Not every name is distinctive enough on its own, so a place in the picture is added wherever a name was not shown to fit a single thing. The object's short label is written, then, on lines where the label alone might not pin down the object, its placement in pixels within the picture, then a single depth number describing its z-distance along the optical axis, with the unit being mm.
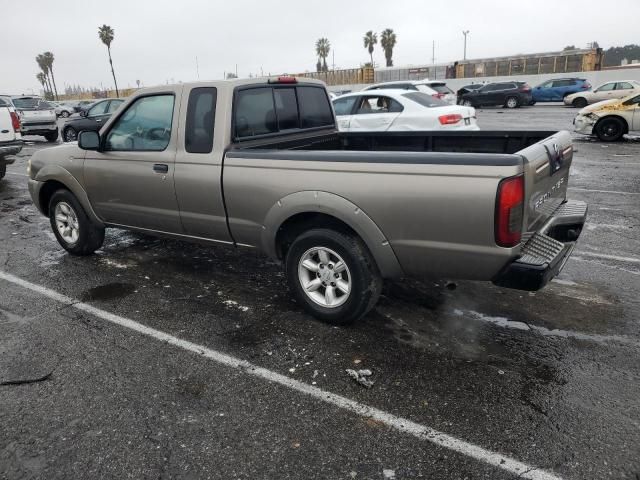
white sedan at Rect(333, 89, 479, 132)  10141
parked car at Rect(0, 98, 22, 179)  10047
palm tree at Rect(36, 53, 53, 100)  110312
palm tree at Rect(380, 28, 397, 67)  79688
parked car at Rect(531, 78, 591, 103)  28472
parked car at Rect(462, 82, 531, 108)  27844
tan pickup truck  2947
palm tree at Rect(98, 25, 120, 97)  78500
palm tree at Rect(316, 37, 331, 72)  98500
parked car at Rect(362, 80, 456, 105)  16781
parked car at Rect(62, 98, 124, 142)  17266
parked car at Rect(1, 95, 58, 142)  18469
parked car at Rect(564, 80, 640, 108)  22219
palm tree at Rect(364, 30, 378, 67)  82250
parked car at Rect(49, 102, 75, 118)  42419
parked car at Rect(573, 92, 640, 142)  12797
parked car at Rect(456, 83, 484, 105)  30969
